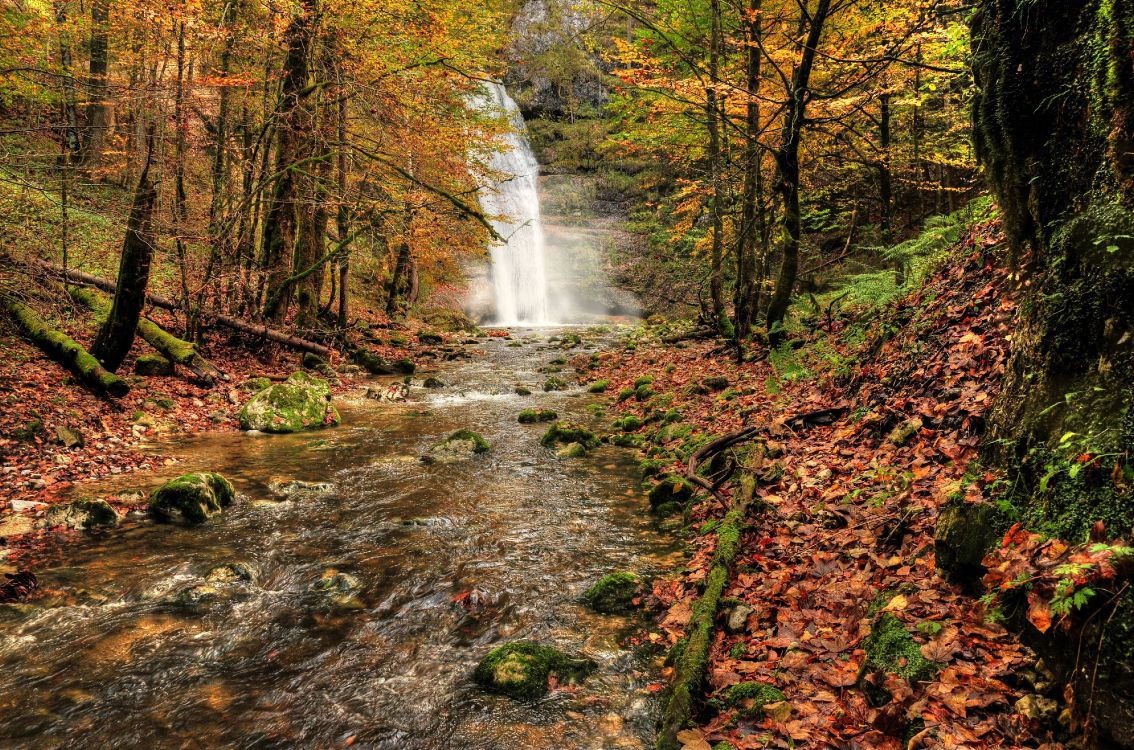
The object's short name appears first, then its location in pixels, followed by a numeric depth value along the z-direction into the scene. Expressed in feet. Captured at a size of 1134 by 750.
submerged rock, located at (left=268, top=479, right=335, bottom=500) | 22.29
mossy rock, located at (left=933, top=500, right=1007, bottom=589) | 9.66
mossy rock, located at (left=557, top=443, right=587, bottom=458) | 28.43
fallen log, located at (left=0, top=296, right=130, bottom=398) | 27.76
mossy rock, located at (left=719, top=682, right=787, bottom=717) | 9.73
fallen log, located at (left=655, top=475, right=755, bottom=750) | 9.99
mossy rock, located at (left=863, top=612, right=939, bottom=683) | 8.76
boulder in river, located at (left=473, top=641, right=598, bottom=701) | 11.89
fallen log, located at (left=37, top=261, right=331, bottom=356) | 34.97
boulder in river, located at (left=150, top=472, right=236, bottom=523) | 19.54
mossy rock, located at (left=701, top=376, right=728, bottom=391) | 32.89
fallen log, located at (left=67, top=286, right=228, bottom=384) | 34.17
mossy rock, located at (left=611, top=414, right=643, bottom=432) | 31.97
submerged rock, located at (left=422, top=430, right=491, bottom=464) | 27.63
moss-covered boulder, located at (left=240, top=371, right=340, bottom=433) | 31.04
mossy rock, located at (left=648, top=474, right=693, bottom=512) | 20.79
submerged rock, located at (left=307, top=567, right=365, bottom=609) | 15.33
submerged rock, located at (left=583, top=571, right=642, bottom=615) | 14.78
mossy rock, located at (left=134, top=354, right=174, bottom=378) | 32.78
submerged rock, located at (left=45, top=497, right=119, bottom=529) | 18.10
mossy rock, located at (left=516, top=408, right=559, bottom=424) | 35.32
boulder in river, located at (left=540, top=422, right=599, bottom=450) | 29.99
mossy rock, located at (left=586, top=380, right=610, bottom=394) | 44.37
